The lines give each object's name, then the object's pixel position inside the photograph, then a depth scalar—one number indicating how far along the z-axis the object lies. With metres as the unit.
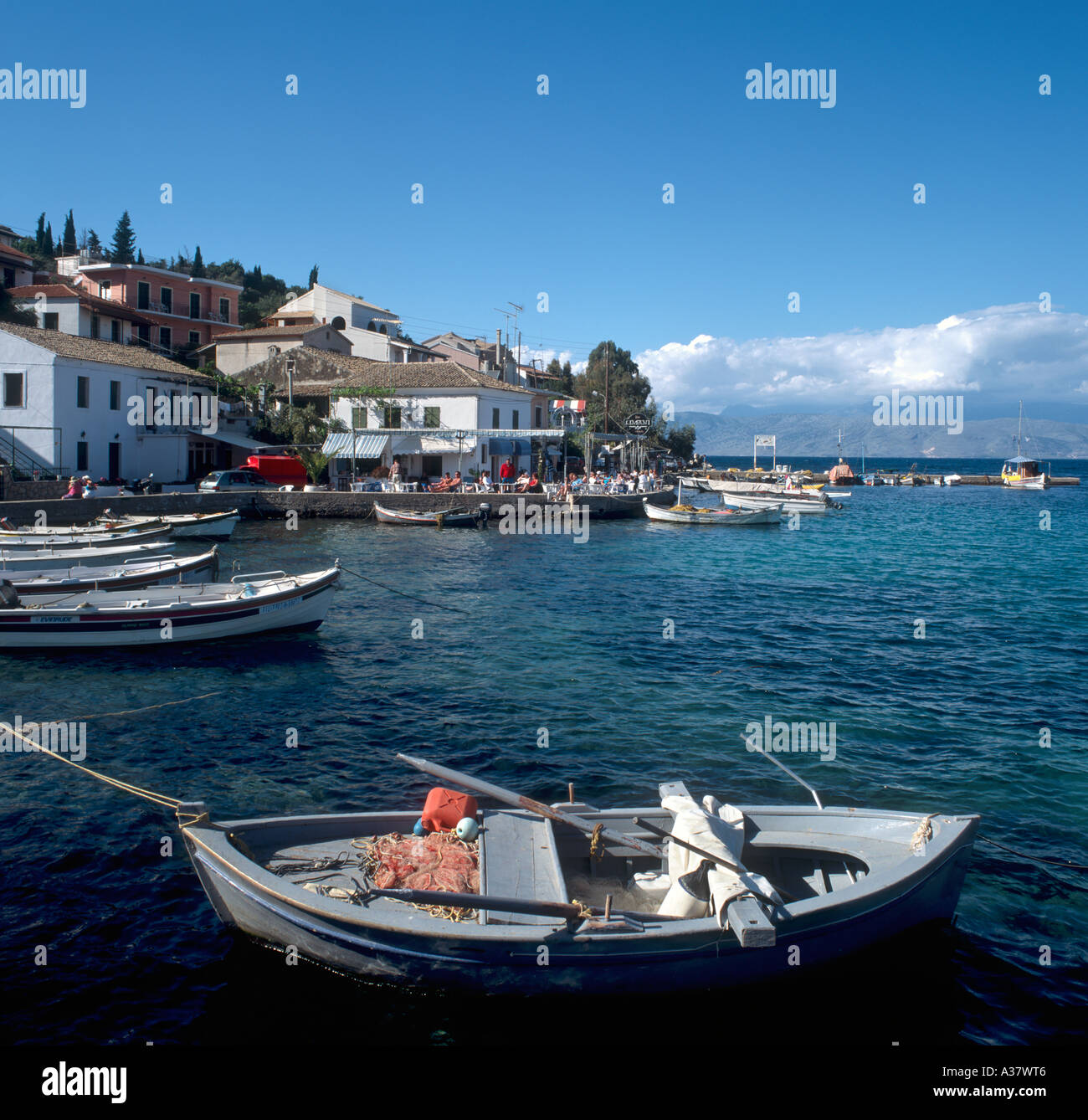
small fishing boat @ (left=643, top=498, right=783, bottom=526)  45.84
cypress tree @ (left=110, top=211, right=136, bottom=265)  87.85
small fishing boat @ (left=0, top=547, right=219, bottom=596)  18.02
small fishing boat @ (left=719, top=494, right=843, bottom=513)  54.41
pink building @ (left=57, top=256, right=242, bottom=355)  56.19
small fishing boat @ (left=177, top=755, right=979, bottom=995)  6.30
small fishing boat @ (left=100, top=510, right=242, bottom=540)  31.09
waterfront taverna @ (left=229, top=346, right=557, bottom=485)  46.22
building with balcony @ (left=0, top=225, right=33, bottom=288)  48.53
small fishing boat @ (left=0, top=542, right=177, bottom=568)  21.42
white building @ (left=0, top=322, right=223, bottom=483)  36.59
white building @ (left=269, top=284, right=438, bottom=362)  57.59
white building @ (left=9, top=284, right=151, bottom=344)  45.97
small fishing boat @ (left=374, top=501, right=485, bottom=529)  40.25
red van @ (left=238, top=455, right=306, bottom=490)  45.41
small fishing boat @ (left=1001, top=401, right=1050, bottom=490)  98.62
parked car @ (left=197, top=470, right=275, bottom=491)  40.69
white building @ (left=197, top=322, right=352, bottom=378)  53.56
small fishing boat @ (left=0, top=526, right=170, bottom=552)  23.27
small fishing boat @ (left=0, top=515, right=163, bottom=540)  25.06
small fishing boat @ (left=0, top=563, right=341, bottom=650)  16.16
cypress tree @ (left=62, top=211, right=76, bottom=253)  84.06
